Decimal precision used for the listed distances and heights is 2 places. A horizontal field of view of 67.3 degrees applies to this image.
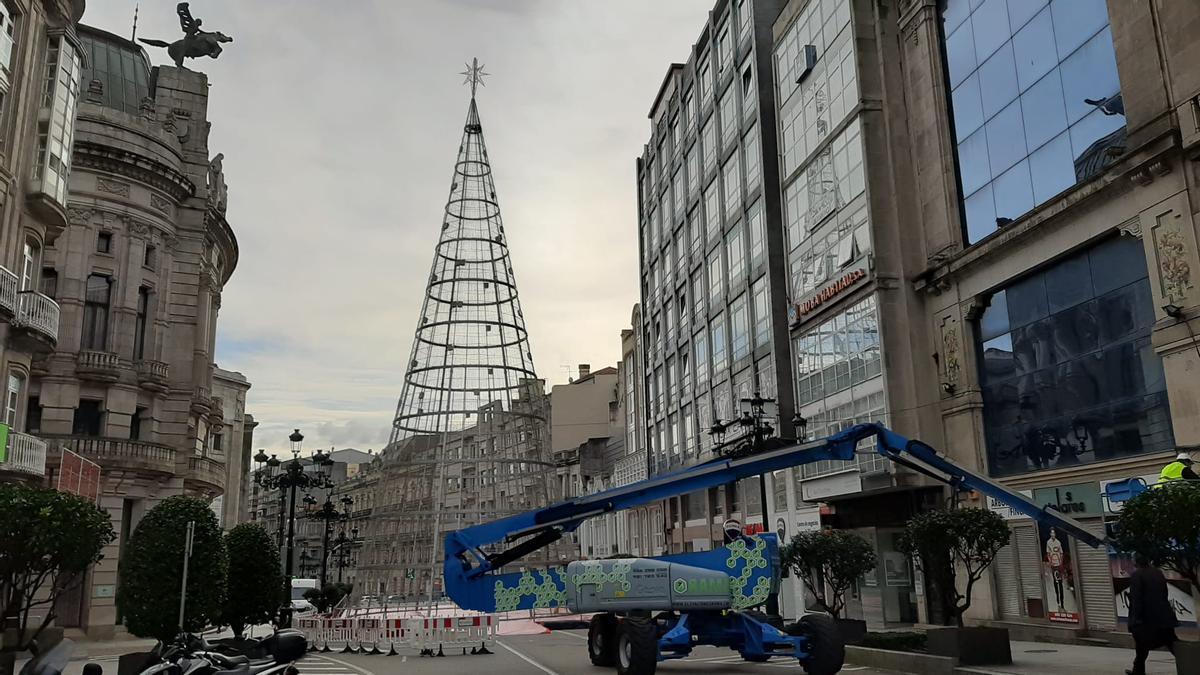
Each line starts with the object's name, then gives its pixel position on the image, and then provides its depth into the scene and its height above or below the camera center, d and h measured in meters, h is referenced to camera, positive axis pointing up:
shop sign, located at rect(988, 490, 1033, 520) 24.78 +0.60
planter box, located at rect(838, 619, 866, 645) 18.95 -1.92
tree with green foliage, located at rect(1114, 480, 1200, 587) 12.20 +0.05
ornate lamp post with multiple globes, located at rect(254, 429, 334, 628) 31.35 +2.81
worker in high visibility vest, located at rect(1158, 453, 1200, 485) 14.83 +1.03
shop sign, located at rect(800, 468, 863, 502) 30.77 +1.83
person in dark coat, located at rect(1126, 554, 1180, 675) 12.70 -1.12
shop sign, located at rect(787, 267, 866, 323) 30.75 +8.75
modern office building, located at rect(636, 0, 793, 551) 40.03 +14.49
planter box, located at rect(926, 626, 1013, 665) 15.94 -1.92
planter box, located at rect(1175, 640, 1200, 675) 11.88 -1.64
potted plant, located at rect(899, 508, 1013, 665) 17.09 -0.12
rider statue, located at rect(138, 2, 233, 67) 41.53 +23.31
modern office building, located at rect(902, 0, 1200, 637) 19.69 +7.02
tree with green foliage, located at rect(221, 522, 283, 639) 24.41 -0.73
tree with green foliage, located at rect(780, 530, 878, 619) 21.12 -0.44
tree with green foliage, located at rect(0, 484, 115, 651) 15.57 +0.36
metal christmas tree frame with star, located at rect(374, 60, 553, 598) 32.28 +4.89
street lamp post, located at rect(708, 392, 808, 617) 26.81 +3.33
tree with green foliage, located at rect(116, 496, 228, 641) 17.58 -0.36
